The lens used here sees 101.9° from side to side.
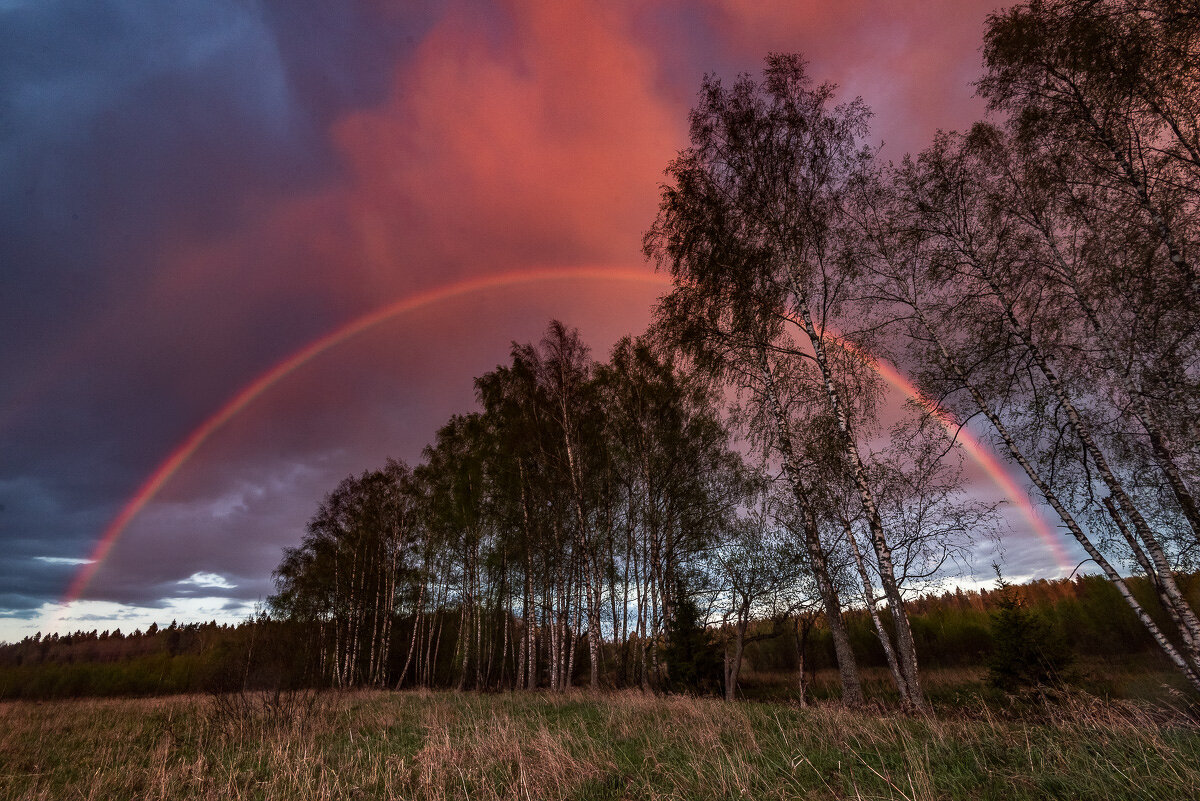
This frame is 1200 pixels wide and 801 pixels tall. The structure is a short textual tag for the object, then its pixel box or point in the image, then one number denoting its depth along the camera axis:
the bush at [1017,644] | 16.75
